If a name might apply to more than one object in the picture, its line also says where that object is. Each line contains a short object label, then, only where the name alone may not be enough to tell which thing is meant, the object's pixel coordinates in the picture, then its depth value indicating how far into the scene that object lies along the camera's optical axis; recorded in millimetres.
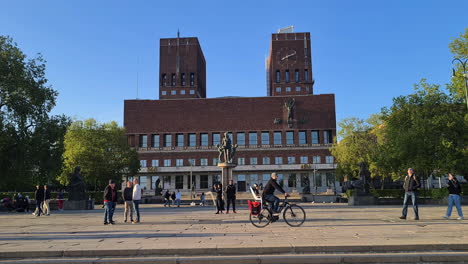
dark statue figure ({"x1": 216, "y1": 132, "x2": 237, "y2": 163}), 34562
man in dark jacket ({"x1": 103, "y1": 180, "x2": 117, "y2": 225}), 15602
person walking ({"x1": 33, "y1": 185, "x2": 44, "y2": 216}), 21922
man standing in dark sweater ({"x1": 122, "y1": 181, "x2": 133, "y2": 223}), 16331
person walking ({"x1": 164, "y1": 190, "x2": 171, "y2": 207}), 36706
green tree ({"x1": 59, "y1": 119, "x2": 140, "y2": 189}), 49875
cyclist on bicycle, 12922
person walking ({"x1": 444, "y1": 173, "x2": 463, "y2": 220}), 14725
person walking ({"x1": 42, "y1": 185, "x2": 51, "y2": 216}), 22078
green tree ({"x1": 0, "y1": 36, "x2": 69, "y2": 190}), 32344
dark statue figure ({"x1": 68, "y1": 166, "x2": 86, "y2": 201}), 28297
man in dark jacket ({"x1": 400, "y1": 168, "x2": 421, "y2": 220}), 14812
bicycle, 12945
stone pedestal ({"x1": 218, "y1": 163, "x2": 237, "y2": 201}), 33719
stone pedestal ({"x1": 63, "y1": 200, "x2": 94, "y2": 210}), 28750
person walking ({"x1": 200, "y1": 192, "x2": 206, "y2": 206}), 39331
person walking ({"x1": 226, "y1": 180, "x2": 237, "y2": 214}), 20156
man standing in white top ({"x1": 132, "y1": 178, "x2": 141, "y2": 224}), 16166
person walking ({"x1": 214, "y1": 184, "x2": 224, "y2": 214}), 20920
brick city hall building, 78188
